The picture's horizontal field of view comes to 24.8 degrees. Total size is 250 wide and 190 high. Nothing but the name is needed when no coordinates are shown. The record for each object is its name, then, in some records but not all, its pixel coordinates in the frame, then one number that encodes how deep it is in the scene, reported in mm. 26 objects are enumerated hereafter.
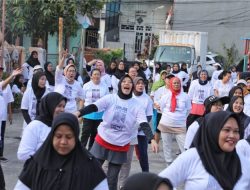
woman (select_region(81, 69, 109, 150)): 9305
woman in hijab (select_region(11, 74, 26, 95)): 14747
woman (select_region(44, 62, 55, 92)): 10077
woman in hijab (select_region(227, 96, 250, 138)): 6641
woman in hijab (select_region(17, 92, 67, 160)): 4762
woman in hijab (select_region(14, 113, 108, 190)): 3891
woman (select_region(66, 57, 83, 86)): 11483
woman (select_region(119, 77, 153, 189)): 7238
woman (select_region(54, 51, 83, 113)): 8984
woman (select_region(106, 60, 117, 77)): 14570
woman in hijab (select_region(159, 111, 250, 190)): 3805
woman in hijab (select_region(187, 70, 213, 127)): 11141
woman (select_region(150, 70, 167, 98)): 11781
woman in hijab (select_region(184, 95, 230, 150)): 6613
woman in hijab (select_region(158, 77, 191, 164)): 8969
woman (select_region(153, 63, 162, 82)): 19448
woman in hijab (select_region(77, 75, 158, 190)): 6676
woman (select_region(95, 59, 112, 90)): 10914
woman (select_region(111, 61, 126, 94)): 12472
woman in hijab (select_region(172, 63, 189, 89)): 16078
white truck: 22688
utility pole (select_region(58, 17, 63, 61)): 11383
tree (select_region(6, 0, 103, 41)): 19453
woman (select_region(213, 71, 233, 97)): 12562
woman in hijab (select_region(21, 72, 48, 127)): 8159
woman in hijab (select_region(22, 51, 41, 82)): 16356
